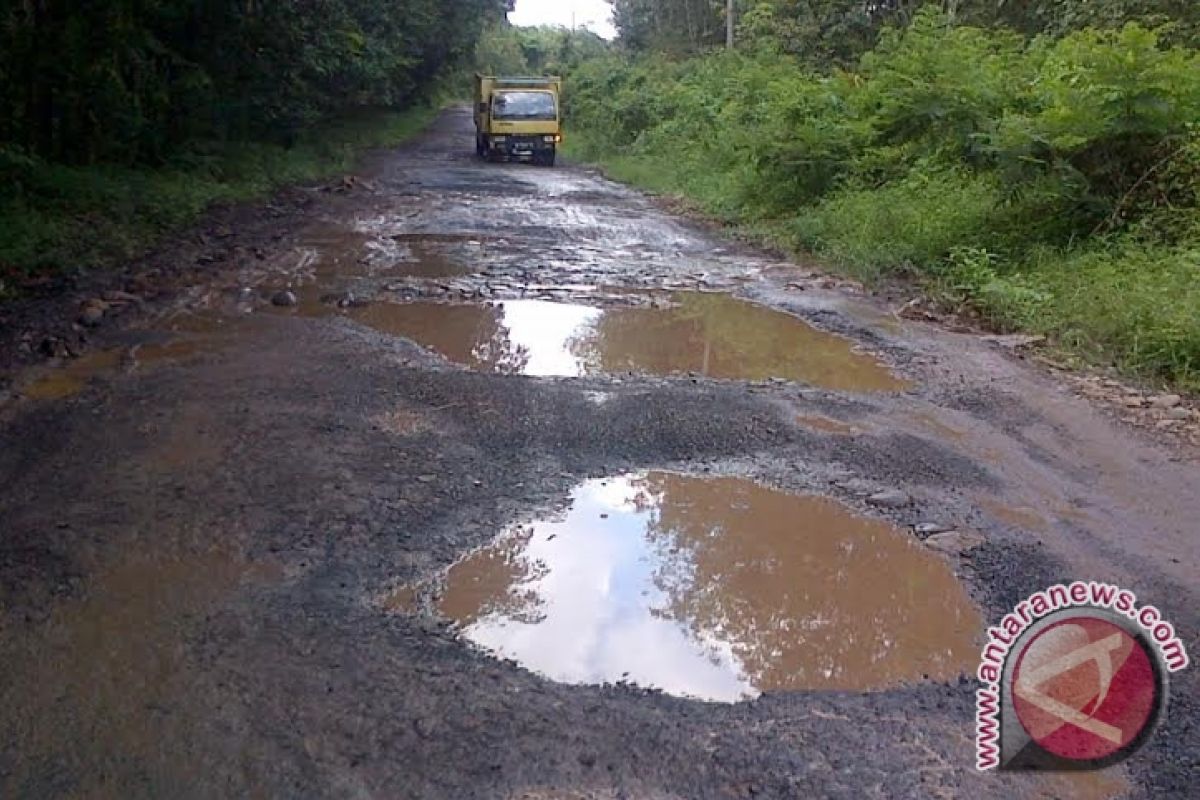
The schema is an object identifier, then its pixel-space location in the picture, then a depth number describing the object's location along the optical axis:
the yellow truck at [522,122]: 26.52
